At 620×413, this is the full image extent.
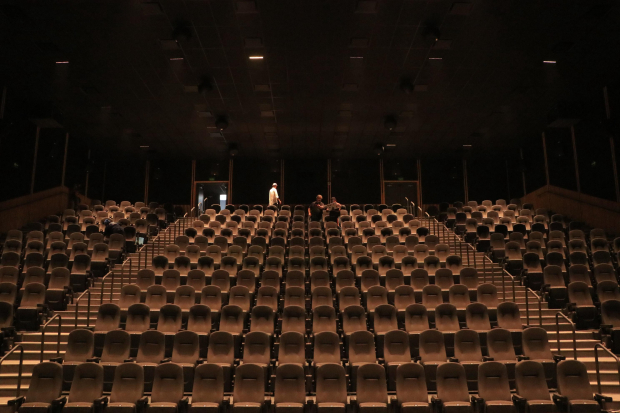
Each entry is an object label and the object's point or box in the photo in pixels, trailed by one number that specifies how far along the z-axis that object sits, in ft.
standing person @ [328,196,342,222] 40.43
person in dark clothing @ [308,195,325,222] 41.19
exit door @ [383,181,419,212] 59.72
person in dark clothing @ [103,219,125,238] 35.01
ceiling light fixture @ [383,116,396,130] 44.11
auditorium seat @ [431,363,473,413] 19.26
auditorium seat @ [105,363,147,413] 19.51
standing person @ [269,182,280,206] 47.53
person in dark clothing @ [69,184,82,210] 50.03
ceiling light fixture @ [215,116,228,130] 43.49
